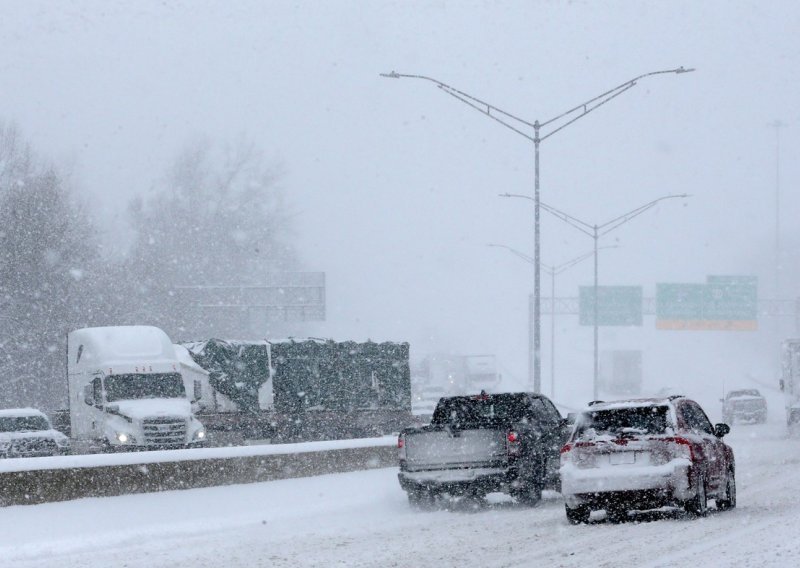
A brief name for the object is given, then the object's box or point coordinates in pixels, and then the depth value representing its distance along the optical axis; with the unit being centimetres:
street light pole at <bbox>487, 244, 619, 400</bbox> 6316
